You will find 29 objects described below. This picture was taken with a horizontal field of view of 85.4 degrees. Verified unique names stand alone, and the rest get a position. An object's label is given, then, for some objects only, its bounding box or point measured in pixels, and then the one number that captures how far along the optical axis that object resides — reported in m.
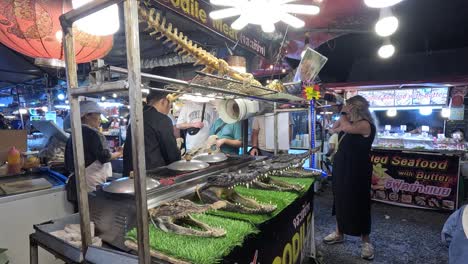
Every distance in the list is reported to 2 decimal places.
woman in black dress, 3.08
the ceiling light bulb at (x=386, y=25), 3.54
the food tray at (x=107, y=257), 1.08
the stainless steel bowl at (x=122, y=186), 1.52
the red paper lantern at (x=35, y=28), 1.81
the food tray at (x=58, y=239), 1.29
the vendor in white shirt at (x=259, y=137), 4.49
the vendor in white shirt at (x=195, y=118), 4.24
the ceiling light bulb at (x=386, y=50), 5.04
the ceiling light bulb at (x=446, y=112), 7.72
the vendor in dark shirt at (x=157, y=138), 2.48
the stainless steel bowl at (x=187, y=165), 2.23
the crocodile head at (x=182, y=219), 1.25
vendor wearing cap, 2.83
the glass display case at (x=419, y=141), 5.71
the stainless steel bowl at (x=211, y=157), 2.71
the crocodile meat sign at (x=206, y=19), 2.36
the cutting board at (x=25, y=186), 2.50
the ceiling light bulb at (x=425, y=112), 10.19
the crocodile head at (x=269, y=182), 2.19
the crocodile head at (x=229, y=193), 1.66
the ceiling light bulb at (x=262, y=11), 2.46
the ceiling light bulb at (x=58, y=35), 1.98
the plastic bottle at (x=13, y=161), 2.99
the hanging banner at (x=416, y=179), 4.96
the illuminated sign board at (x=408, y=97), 7.62
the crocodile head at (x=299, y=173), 2.70
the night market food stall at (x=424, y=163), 4.98
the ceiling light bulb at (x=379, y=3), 2.47
